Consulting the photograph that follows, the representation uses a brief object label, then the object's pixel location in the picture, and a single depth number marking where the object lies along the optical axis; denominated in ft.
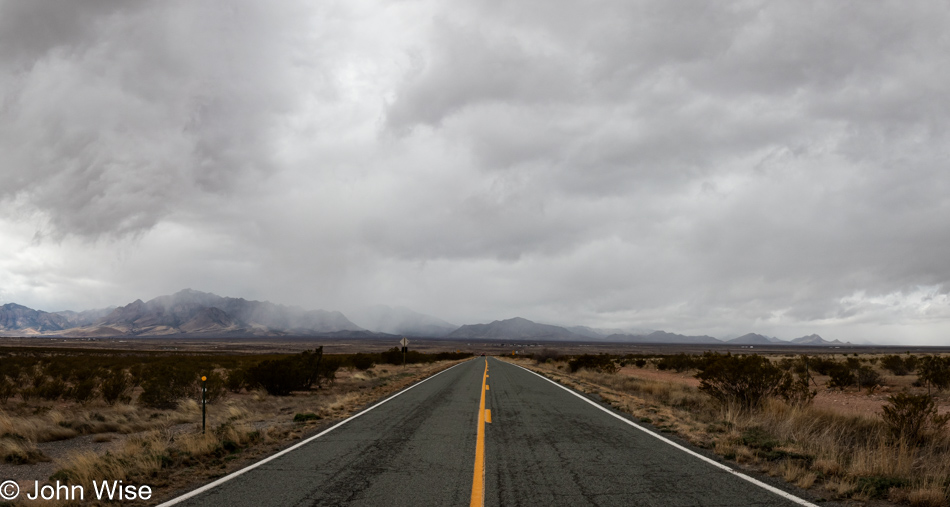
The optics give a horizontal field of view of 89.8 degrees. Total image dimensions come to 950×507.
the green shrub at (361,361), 132.33
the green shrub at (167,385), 59.93
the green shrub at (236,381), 74.05
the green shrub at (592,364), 127.19
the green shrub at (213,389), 62.59
